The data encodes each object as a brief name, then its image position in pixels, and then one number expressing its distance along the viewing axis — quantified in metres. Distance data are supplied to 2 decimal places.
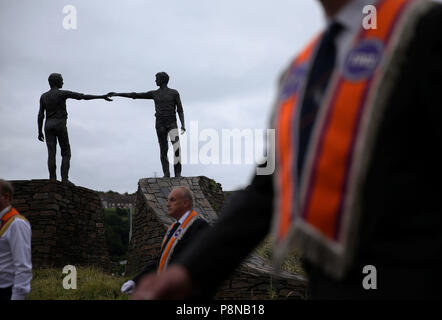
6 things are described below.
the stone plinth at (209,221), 8.48
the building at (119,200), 37.44
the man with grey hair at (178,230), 4.76
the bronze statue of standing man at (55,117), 11.30
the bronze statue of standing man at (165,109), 12.14
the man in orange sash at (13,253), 4.11
